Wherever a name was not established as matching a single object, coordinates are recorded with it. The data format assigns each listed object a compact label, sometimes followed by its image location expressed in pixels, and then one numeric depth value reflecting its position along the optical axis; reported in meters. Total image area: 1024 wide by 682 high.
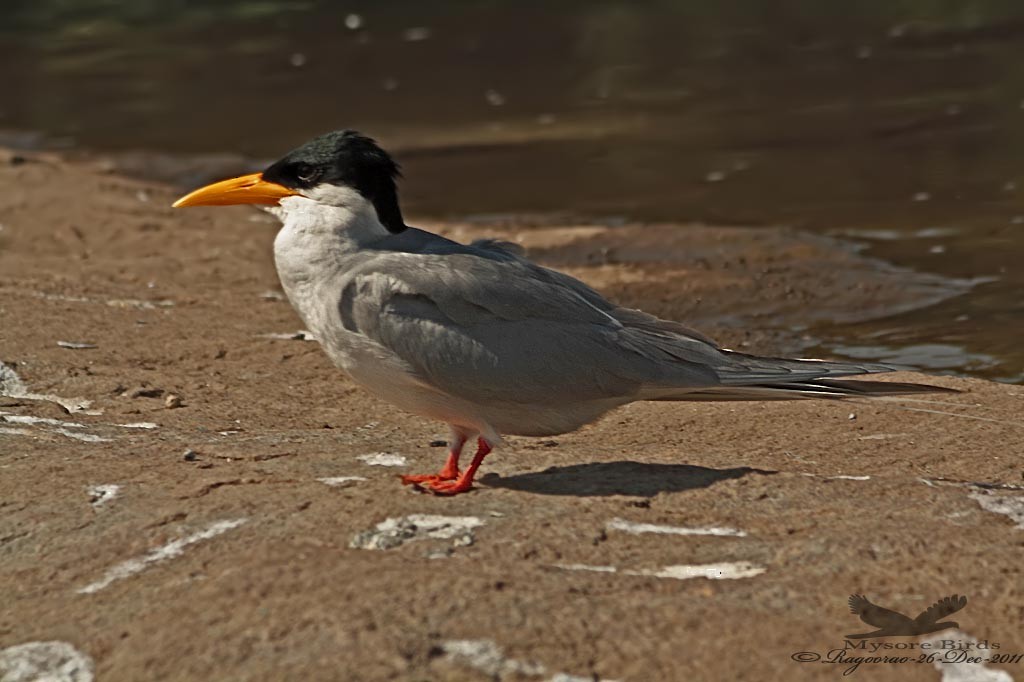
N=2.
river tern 10.77
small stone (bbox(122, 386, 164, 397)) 13.59
